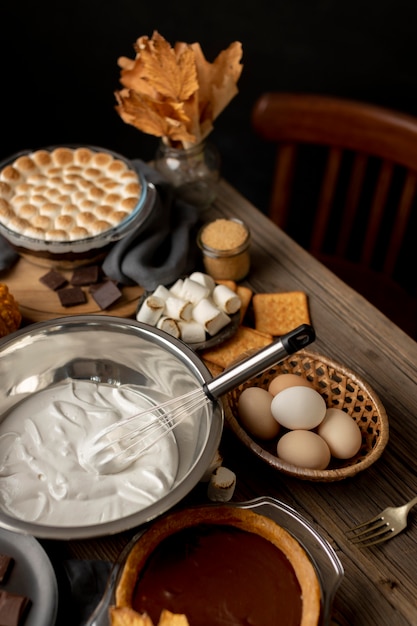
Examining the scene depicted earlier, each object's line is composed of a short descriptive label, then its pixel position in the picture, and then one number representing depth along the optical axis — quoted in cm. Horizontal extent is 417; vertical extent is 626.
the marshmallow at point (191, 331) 113
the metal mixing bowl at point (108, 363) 95
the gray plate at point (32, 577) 81
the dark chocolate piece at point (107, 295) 123
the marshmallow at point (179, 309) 113
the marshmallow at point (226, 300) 117
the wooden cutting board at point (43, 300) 123
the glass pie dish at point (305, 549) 77
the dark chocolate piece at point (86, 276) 127
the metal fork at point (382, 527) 93
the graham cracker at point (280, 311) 122
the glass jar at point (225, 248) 125
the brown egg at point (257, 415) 99
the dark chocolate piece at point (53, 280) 126
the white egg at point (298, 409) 98
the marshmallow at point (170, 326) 113
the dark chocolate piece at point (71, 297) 124
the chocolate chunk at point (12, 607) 78
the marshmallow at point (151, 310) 114
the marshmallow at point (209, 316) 113
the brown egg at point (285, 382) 104
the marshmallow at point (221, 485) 93
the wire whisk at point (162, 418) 86
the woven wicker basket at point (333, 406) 91
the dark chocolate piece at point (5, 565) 83
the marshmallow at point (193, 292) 116
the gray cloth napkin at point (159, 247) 124
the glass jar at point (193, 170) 137
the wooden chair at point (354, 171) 150
